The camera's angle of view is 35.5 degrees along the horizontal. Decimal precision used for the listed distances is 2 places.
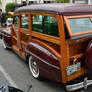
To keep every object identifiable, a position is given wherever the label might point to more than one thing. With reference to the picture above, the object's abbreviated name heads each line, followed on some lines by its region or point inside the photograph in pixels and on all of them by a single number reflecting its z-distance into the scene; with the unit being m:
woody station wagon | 2.66
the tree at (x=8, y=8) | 19.61
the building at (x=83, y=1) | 21.67
